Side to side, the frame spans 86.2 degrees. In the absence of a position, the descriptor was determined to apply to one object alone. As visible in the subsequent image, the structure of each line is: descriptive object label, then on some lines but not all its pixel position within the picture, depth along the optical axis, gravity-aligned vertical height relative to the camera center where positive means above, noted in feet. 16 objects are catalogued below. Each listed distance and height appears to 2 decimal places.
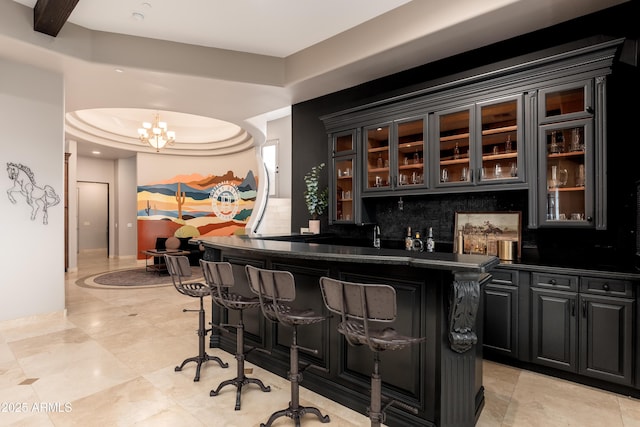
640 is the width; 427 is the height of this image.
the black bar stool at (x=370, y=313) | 5.83 -1.78
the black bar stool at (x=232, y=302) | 8.59 -2.24
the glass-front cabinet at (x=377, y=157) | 13.53 +2.26
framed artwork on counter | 11.54 -0.58
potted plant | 16.40 +0.62
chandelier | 25.76 +5.99
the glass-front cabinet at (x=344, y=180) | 14.43 +1.46
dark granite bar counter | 6.66 -2.62
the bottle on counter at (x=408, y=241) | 13.26 -1.10
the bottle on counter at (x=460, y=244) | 12.30 -1.12
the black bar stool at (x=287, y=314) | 7.29 -2.23
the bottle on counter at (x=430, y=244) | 12.70 -1.16
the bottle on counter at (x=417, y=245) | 13.17 -1.24
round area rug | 22.67 -4.73
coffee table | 26.32 -3.71
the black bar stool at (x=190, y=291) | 10.07 -2.34
